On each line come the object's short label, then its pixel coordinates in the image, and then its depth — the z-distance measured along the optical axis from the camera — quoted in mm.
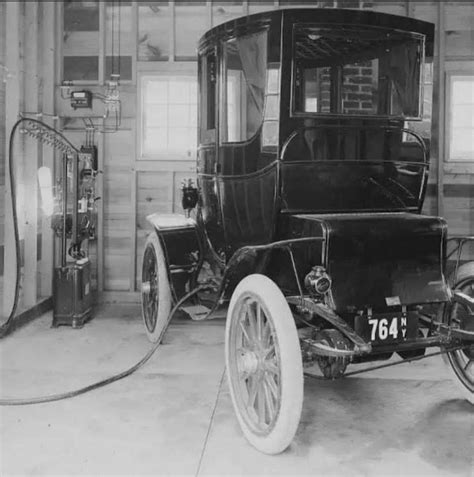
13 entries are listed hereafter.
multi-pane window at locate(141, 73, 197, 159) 5840
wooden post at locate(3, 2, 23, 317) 4730
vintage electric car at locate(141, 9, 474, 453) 2795
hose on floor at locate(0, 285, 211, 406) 3182
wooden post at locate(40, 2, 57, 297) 5586
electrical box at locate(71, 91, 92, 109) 5578
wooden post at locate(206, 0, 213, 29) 5707
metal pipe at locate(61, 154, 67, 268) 4922
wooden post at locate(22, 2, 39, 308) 5148
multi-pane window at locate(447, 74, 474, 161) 5766
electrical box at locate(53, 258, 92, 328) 4945
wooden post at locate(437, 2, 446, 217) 5609
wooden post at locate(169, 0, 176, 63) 5727
